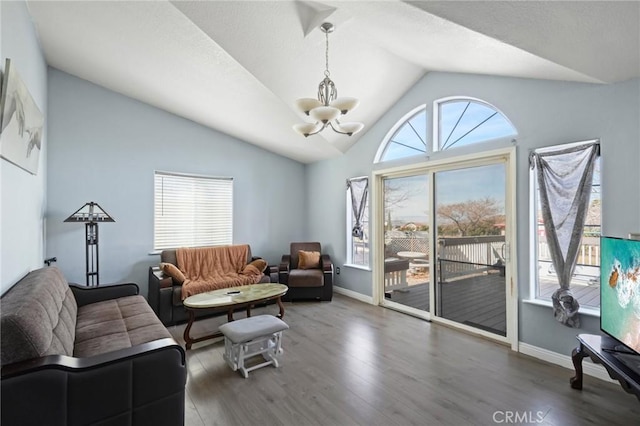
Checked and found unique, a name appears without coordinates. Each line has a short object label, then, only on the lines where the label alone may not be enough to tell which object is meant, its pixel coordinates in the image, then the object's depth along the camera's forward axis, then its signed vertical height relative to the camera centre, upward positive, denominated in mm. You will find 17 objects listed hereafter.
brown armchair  4645 -1000
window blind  4574 +115
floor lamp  3563 -159
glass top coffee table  3021 -929
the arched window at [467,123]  3167 +1138
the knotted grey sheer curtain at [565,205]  2469 +111
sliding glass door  3178 -329
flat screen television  1848 -524
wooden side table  1716 -965
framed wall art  1703 +663
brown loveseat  3660 -983
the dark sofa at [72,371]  1298 -830
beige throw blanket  4055 -809
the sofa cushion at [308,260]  5039 -766
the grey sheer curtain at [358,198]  4738 +322
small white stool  2510 -1142
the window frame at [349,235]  5102 -324
